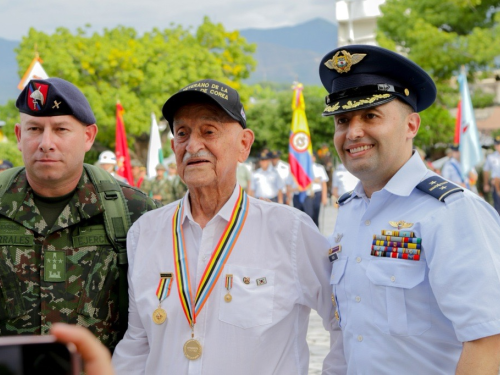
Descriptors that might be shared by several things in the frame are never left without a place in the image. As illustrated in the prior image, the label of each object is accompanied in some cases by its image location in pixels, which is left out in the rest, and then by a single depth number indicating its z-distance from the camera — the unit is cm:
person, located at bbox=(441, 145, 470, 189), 1761
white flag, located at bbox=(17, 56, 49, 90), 1406
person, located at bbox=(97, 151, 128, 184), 1470
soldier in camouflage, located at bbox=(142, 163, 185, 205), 1795
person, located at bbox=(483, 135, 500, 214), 1738
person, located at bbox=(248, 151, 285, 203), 1833
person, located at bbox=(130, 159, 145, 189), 2049
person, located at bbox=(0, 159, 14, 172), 1201
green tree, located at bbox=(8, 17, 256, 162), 3728
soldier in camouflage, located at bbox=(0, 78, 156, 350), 315
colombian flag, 1732
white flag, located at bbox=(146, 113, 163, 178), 2139
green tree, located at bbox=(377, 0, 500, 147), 2825
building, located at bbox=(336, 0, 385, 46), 7800
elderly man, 281
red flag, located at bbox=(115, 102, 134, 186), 1786
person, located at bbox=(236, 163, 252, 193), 1797
